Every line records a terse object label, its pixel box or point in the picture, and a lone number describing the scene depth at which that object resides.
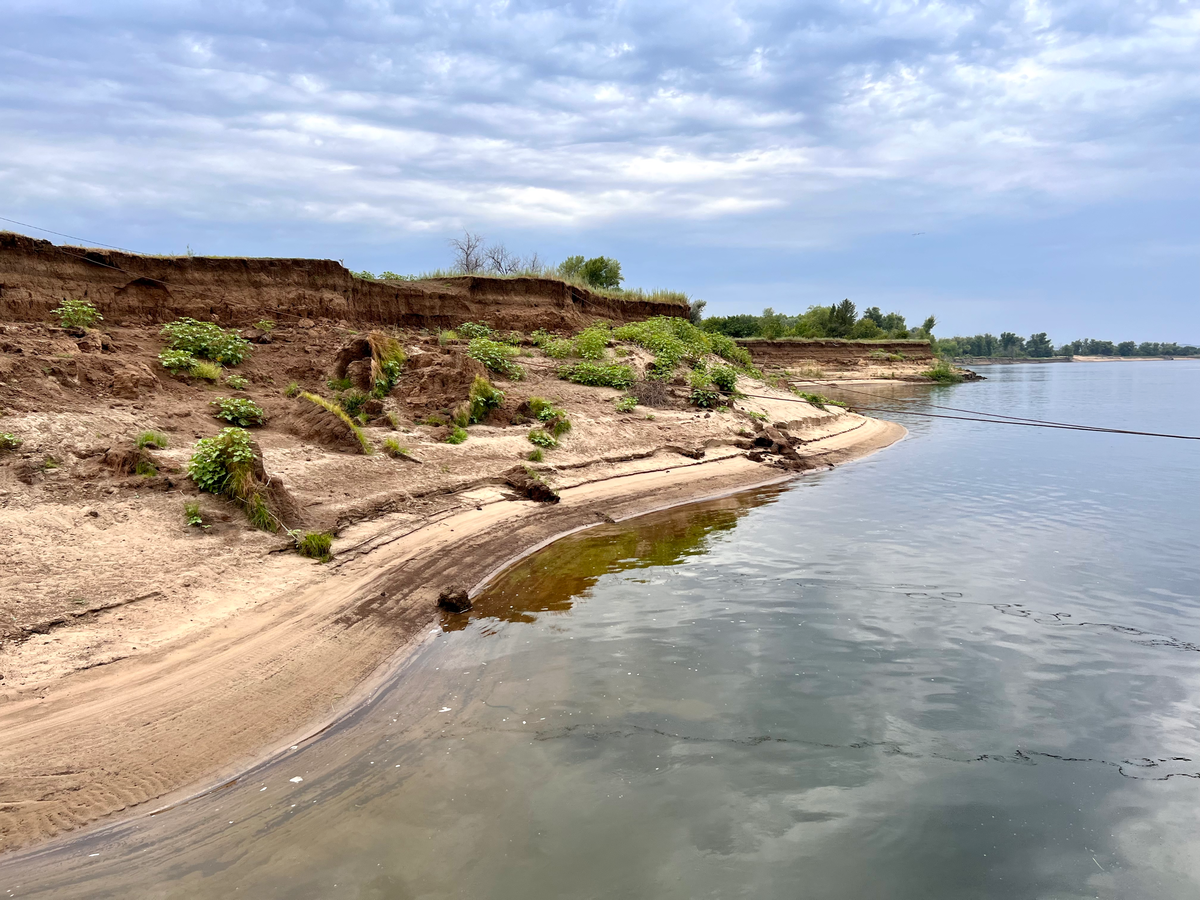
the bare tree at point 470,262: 35.36
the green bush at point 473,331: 20.67
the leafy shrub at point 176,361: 12.66
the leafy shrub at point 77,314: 13.38
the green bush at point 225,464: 8.62
